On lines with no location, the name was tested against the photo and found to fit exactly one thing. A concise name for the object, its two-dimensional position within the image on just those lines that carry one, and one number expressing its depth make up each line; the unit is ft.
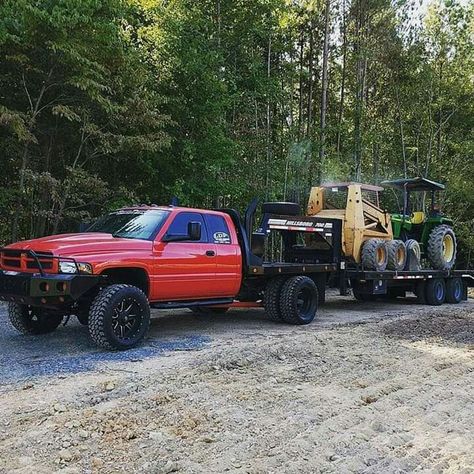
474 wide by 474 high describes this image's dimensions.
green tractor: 44.37
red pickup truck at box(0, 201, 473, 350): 21.56
